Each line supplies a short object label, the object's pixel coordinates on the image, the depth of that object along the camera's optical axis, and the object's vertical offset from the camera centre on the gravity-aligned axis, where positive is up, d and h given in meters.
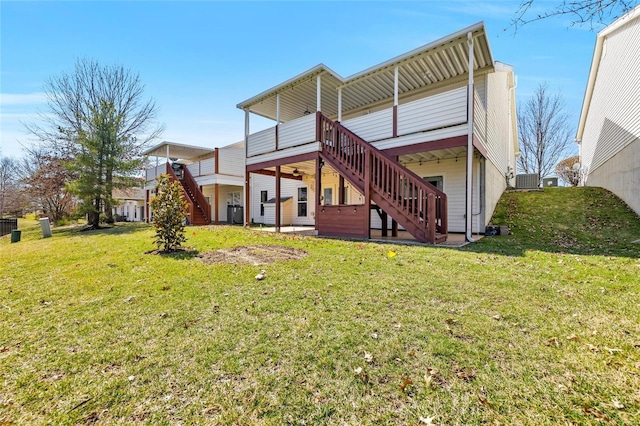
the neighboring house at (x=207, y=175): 16.59 +2.29
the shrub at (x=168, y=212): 6.79 -0.04
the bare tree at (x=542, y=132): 25.36 +7.30
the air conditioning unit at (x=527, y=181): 18.56 +1.99
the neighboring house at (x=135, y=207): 32.94 +0.44
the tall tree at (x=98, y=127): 14.86 +5.38
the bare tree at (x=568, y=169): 25.88 +4.12
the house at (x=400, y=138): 8.02 +2.54
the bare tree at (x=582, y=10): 2.71 +2.00
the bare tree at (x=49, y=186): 19.48 +1.81
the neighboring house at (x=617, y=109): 9.75 +4.37
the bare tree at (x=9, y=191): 30.06 +2.15
